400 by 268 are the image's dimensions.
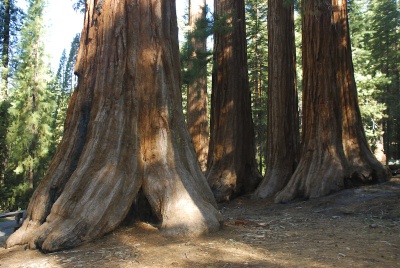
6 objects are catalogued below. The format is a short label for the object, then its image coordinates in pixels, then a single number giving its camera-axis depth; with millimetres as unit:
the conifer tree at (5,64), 19719
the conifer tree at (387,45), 30886
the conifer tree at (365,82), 22734
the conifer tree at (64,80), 45803
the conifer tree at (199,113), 15266
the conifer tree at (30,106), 23266
